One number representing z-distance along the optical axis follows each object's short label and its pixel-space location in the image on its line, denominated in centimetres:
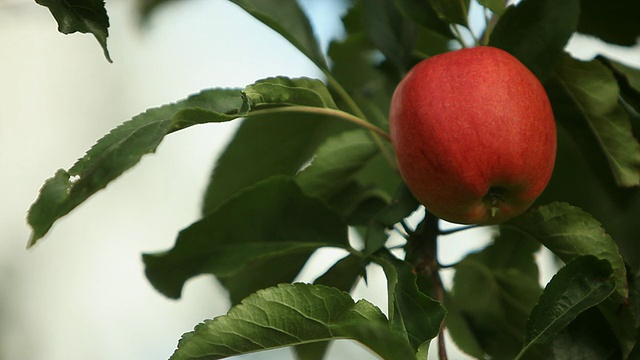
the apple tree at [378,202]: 169
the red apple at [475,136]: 172
